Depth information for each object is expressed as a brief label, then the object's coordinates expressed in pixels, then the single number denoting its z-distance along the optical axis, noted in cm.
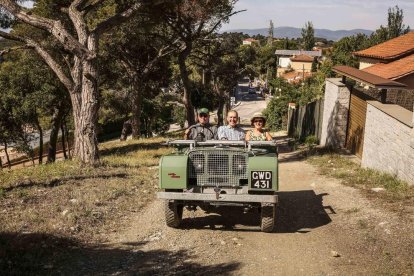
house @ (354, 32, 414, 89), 2277
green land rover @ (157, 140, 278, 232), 679
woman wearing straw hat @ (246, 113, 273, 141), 823
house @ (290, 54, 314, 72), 9806
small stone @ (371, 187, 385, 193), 978
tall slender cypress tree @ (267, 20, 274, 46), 15550
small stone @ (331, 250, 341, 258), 639
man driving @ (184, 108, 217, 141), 833
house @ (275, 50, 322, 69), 11150
